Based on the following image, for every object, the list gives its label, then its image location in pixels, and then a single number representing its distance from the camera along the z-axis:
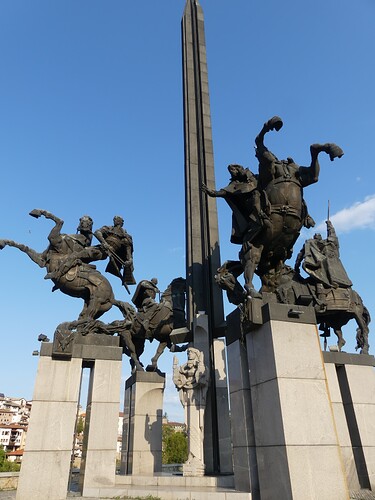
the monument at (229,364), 6.39
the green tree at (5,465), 45.45
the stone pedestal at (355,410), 9.13
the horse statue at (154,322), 12.84
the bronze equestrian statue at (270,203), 7.84
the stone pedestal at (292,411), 5.82
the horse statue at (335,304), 10.40
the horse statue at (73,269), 10.62
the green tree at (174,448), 52.75
